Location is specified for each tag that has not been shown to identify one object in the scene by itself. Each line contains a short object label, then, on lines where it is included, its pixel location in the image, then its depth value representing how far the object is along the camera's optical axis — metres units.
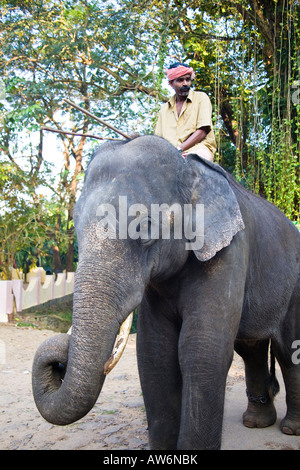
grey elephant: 2.20
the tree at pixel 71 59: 10.24
